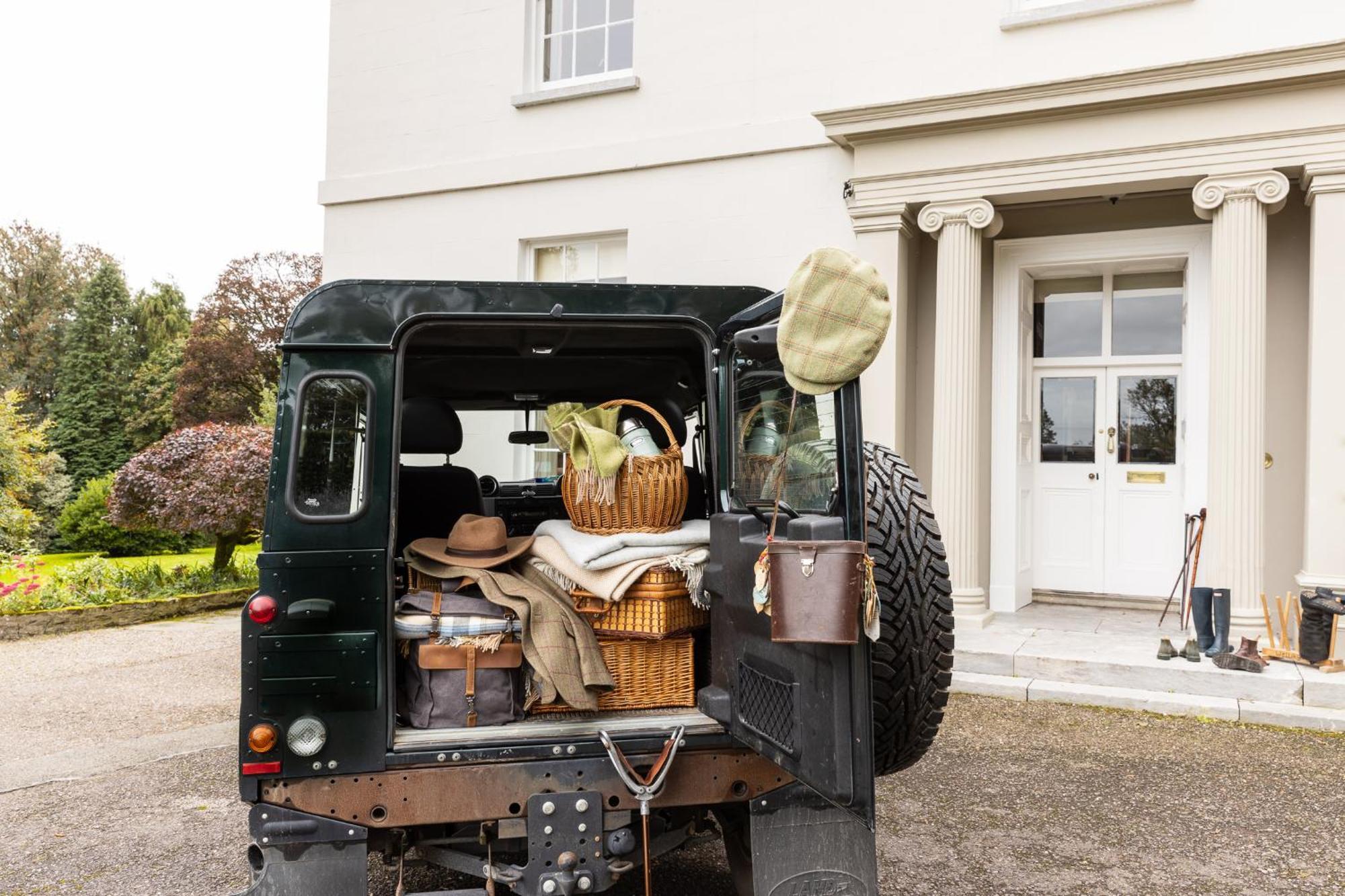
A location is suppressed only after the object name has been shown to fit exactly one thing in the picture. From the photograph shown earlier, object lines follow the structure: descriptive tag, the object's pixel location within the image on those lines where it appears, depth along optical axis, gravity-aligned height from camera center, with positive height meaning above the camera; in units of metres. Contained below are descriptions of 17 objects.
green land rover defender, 2.53 -0.62
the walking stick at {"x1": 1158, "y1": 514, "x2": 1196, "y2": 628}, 7.51 -0.71
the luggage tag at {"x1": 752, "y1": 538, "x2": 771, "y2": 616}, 2.40 -0.32
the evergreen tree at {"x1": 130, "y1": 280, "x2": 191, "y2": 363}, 32.56 +4.81
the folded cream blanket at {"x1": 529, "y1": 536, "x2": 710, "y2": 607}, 2.87 -0.36
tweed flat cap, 2.29 +0.36
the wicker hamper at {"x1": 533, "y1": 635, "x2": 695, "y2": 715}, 2.97 -0.69
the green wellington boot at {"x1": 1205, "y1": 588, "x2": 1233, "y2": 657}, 6.31 -1.02
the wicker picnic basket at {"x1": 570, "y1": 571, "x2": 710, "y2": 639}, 2.90 -0.47
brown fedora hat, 3.06 -0.29
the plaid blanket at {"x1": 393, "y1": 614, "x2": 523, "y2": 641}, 2.79 -0.51
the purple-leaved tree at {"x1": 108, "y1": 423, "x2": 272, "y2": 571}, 10.52 -0.35
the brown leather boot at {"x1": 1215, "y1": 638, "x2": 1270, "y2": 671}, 6.01 -1.26
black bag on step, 5.99 -1.03
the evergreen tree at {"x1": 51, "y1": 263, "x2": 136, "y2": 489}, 26.38 +2.18
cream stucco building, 6.64 +2.19
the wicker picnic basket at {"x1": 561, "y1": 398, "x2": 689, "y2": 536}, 3.01 -0.13
